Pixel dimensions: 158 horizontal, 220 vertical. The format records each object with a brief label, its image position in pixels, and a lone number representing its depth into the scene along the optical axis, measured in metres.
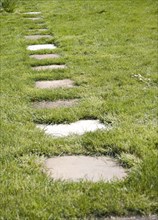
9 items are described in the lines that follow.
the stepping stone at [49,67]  6.61
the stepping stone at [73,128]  4.10
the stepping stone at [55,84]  5.74
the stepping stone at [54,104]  4.98
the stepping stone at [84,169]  3.25
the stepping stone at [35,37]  9.60
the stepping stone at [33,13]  14.36
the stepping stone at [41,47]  8.40
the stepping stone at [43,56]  7.53
